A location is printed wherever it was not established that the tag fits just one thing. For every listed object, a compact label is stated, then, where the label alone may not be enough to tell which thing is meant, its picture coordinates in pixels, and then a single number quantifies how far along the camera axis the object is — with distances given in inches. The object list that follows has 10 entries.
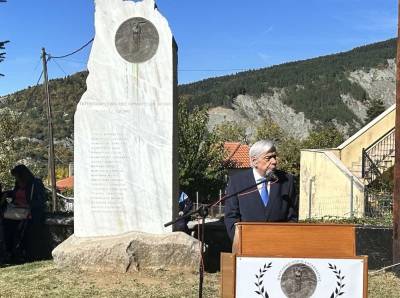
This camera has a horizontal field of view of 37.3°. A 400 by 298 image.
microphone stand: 169.6
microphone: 172.1
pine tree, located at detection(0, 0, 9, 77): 378.9
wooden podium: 143.2
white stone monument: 339.9
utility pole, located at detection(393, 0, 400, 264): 348.5
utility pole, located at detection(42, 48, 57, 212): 1103.6
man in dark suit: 182.4
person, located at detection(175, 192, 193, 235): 441.7
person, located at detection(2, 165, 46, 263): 389.7
